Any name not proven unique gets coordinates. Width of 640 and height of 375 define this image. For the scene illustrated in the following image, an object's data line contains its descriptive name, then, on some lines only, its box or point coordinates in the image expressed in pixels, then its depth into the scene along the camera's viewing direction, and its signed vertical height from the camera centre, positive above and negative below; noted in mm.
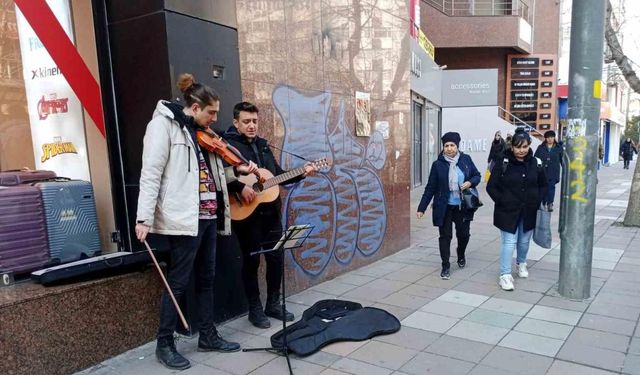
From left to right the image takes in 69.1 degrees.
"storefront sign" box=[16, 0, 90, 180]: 3855 +266
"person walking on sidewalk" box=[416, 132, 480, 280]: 5320 -686
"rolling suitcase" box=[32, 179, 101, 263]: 3490 -581
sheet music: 3152 -706
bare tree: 8188 +882
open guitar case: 3564 -1585
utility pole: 4285 -228
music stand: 3156 -772
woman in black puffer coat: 4828 -690
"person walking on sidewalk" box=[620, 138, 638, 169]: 26484 -1757
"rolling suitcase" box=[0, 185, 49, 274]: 3232 -599
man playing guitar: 3748 -739
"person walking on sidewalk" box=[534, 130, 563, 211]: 8852 -582
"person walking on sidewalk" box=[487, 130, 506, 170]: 9055 -369
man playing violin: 3027 -408
